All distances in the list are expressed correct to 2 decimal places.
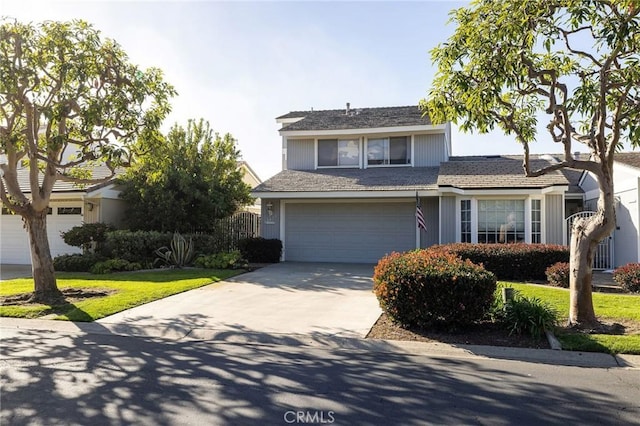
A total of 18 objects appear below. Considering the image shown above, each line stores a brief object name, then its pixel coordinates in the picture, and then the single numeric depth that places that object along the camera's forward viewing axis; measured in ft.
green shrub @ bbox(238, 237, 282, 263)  58.75
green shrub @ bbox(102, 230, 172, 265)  51.67
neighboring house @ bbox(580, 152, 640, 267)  44.24
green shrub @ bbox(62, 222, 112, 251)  53.11
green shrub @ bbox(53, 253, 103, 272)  49.98
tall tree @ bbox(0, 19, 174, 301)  31.14
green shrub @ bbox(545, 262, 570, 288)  37.81
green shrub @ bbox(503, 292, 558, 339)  22.85
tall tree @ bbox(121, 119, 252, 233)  58.70
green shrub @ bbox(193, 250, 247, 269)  50.62
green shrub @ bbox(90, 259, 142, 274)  47.90
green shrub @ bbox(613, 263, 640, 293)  35.50
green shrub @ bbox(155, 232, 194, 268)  51.98
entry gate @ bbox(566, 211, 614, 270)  50.11
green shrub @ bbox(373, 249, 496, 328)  23.41
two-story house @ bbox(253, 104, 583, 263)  50.62
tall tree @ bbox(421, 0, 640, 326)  22.57
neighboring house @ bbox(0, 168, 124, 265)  59.11
